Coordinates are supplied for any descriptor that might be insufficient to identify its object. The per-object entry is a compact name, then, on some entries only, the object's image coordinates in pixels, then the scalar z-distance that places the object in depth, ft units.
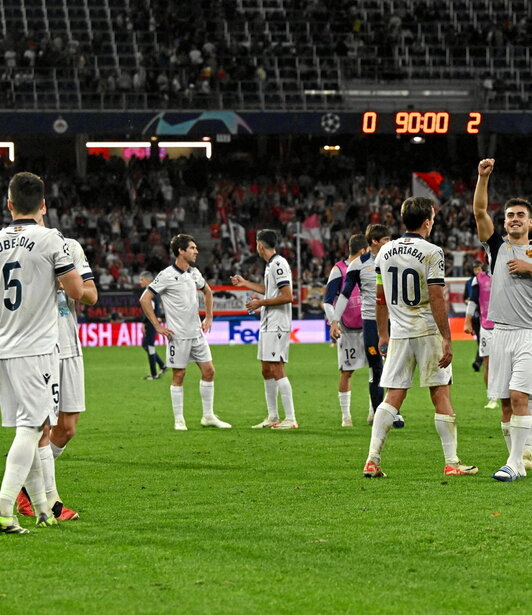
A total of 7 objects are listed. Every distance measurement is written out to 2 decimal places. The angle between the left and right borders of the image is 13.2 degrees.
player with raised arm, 61.87
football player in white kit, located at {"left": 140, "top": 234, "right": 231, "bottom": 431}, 96.41
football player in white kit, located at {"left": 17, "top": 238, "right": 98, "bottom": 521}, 52.13
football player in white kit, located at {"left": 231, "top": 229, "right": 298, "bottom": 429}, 95.51
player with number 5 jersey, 48.21
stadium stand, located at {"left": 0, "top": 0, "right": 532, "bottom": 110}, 277.09
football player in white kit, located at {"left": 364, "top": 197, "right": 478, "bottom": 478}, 63.47
